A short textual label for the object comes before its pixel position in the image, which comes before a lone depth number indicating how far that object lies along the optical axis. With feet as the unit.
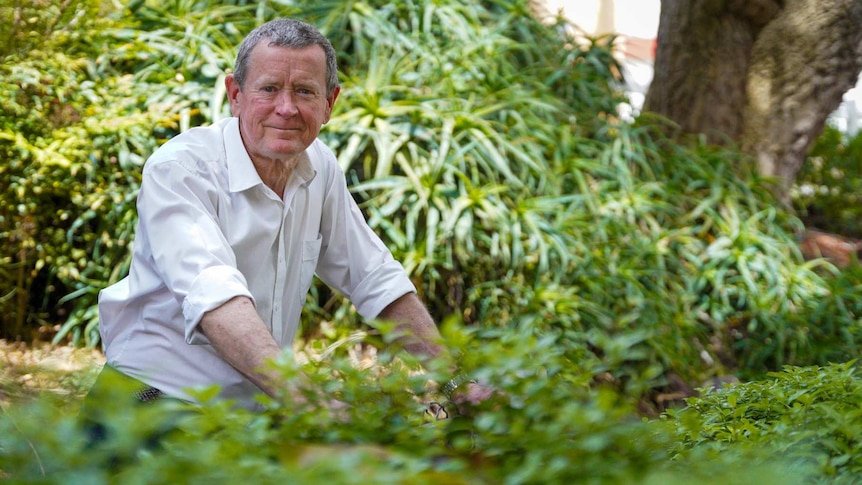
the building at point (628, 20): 58.61
